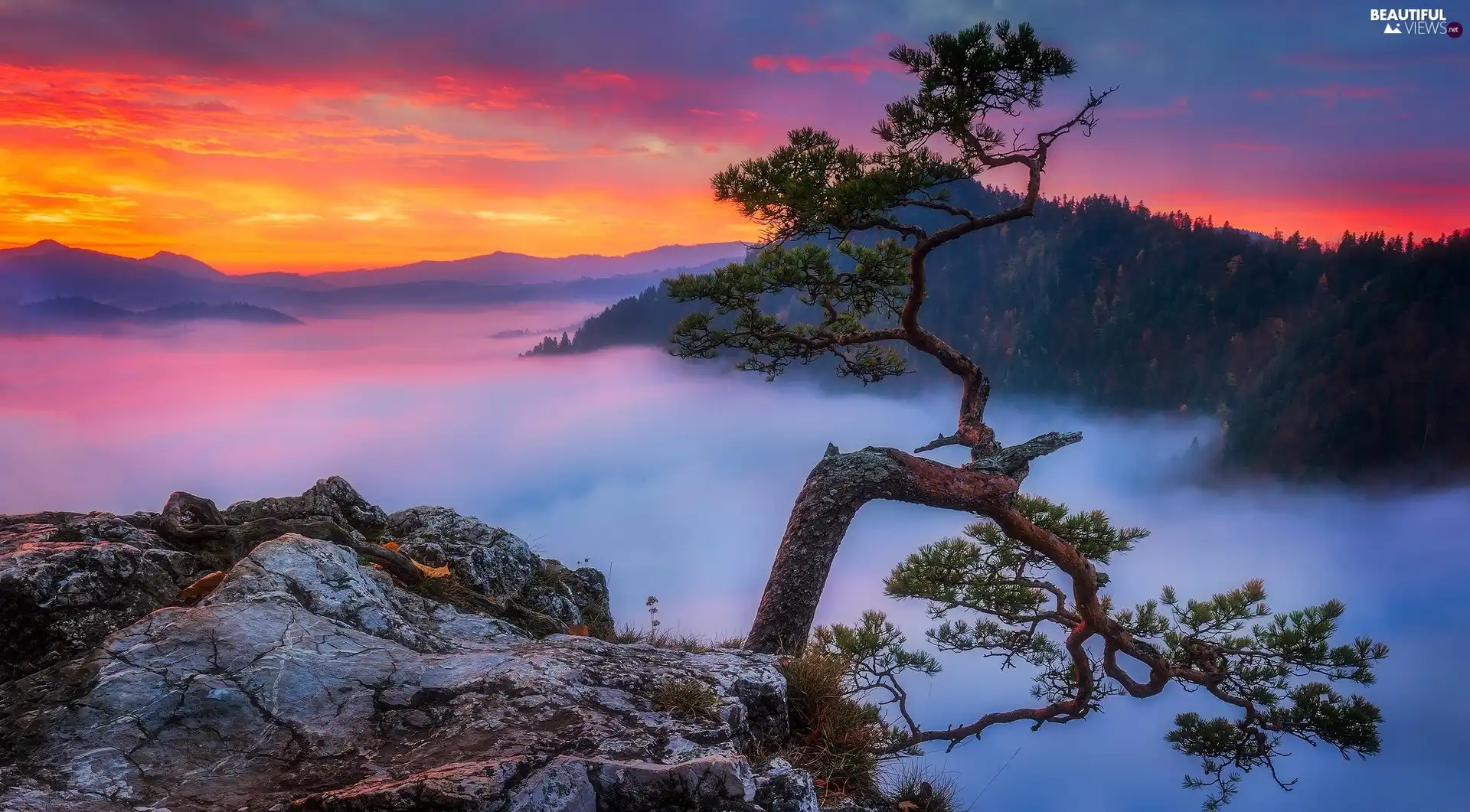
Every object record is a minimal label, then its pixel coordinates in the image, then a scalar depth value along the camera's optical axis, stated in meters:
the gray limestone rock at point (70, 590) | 4.36
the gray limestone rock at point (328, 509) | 7.54
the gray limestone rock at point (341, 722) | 3.18
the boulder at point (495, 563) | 7.72
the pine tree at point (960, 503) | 8.35
